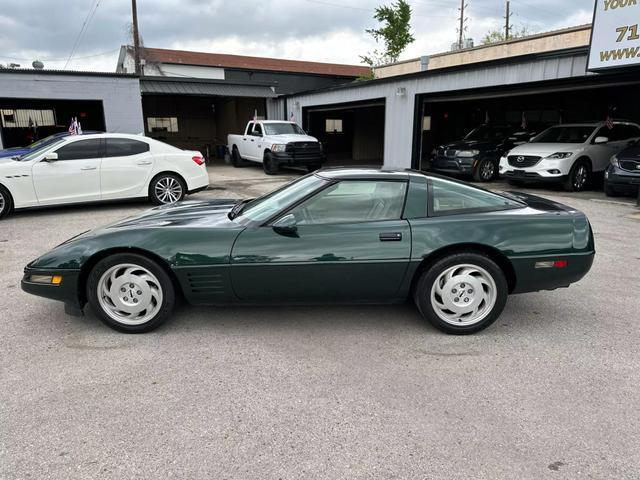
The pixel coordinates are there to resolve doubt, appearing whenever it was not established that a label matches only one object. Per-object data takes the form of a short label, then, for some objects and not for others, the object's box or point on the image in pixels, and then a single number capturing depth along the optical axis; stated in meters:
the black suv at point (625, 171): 9.94
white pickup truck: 15.76
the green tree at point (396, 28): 40.38
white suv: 11.54
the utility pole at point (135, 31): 24.17
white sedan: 8.33
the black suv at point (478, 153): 13.66
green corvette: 3.56
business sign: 9.30
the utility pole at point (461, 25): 47.66
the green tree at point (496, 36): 48.90
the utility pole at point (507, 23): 48.48
